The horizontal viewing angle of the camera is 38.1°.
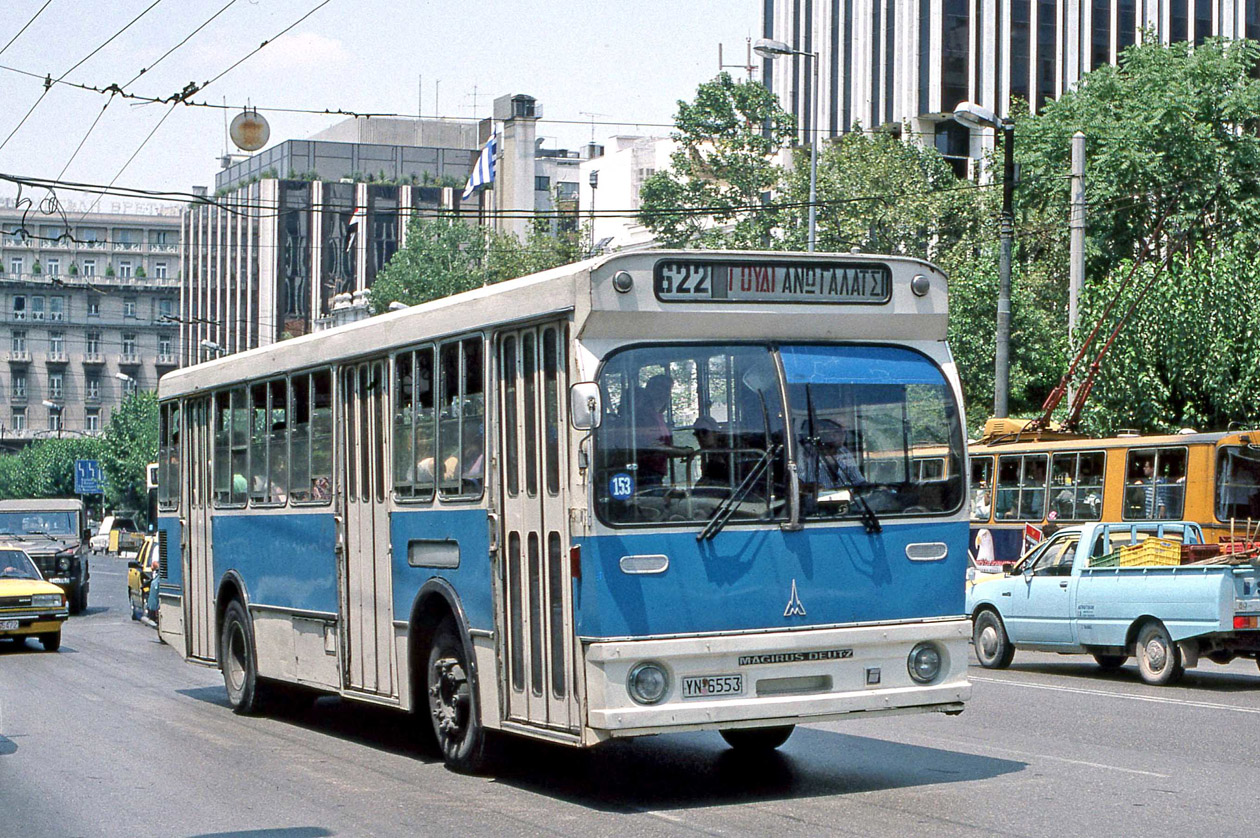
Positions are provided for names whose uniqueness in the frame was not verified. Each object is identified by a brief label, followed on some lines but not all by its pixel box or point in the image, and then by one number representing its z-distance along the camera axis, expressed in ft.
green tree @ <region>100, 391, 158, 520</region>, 321.93
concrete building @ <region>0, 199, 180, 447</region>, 488.44
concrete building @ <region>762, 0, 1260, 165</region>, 210.38
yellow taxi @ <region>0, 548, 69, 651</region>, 79.00
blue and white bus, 29.99
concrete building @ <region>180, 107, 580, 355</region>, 397.19
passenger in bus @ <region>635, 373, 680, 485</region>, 30.07
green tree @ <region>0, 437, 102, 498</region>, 386.52
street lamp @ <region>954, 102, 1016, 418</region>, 90.53
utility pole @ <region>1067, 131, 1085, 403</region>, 97.91
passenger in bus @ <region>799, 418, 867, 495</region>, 31.12
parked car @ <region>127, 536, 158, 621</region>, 102.53
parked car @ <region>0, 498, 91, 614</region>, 109.50
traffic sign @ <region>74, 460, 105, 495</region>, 296.92
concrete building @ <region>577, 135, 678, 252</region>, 290.15
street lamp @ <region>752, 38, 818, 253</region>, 117.29
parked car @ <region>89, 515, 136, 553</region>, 288.22
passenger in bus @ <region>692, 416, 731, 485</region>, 30.40
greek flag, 321.73
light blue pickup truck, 54.29
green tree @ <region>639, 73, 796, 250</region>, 181.68
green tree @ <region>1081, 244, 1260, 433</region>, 101.60
